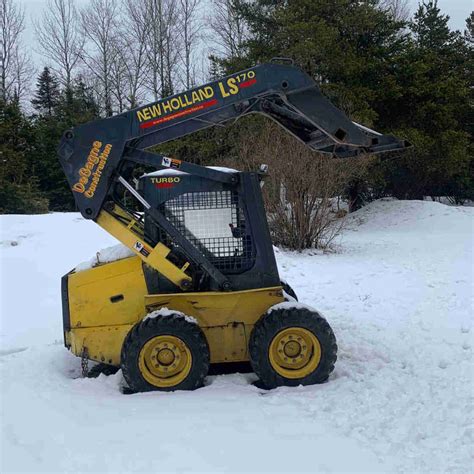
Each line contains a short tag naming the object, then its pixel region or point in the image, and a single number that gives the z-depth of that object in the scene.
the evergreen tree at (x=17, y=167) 20.44
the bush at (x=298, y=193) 12.80
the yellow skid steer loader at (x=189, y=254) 4.70
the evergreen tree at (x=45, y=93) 37.62
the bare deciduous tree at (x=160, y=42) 36.19
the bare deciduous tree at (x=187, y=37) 36.94
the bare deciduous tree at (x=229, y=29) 33.72
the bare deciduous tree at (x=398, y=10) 39.02
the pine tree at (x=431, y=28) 27.81
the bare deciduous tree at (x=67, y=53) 39.80
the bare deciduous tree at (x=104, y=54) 37.72
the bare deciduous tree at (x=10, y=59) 38.81
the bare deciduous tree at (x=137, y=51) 37.44
